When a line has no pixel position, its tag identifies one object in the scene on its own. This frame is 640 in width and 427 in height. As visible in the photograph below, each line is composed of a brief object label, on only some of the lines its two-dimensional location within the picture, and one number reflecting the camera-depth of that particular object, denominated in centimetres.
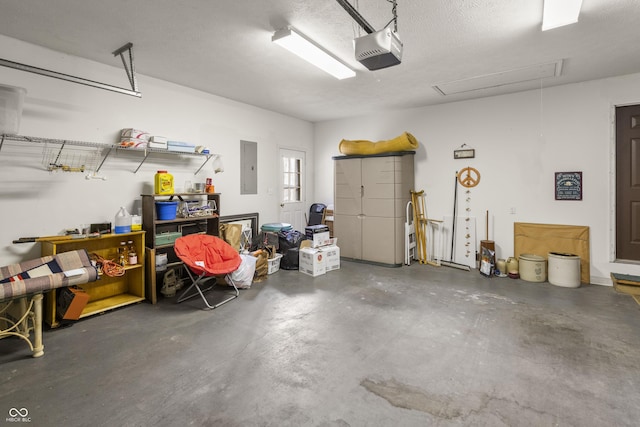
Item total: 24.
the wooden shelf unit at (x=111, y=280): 357
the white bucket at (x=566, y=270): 441
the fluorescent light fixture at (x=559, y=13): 254
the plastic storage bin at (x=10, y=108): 270
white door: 662
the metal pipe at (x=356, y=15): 233
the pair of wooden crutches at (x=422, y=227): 593
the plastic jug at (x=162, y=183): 403
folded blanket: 254
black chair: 702
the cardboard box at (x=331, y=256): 529
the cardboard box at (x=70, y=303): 314
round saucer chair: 367
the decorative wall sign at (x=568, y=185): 468
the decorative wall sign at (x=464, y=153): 550
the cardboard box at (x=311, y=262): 507
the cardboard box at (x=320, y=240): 525
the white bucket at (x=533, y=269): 466
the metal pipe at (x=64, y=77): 282
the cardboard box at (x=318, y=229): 526
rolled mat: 547
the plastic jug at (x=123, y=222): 368
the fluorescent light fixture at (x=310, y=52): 302
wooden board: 464
